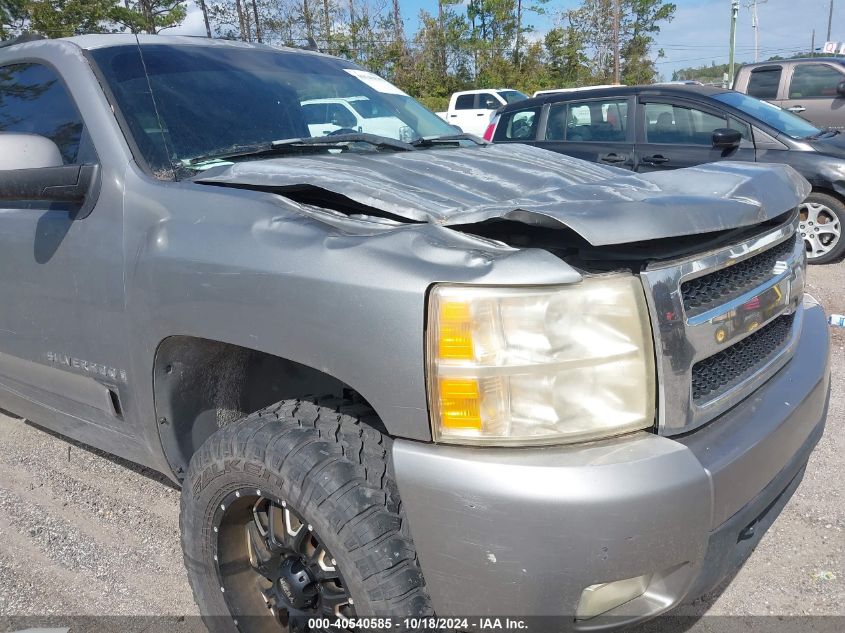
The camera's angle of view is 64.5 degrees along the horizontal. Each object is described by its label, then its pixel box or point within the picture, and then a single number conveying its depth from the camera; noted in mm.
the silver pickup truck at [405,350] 1415
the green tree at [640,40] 35000
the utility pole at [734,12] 29516
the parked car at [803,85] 10695
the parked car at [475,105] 20000
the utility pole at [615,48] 31703
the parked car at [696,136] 6465
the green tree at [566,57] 33875
